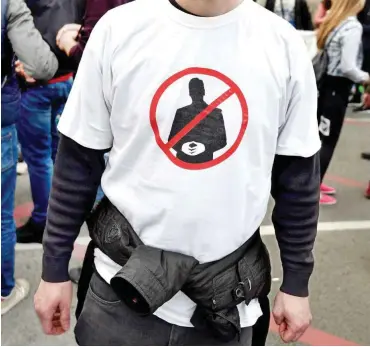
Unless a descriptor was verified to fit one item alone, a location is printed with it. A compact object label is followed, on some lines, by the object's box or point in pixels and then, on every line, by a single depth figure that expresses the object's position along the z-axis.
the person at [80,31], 2.40
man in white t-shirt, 1.30
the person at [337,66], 4.08
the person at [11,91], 2.47
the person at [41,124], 3.06
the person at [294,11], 4.87
